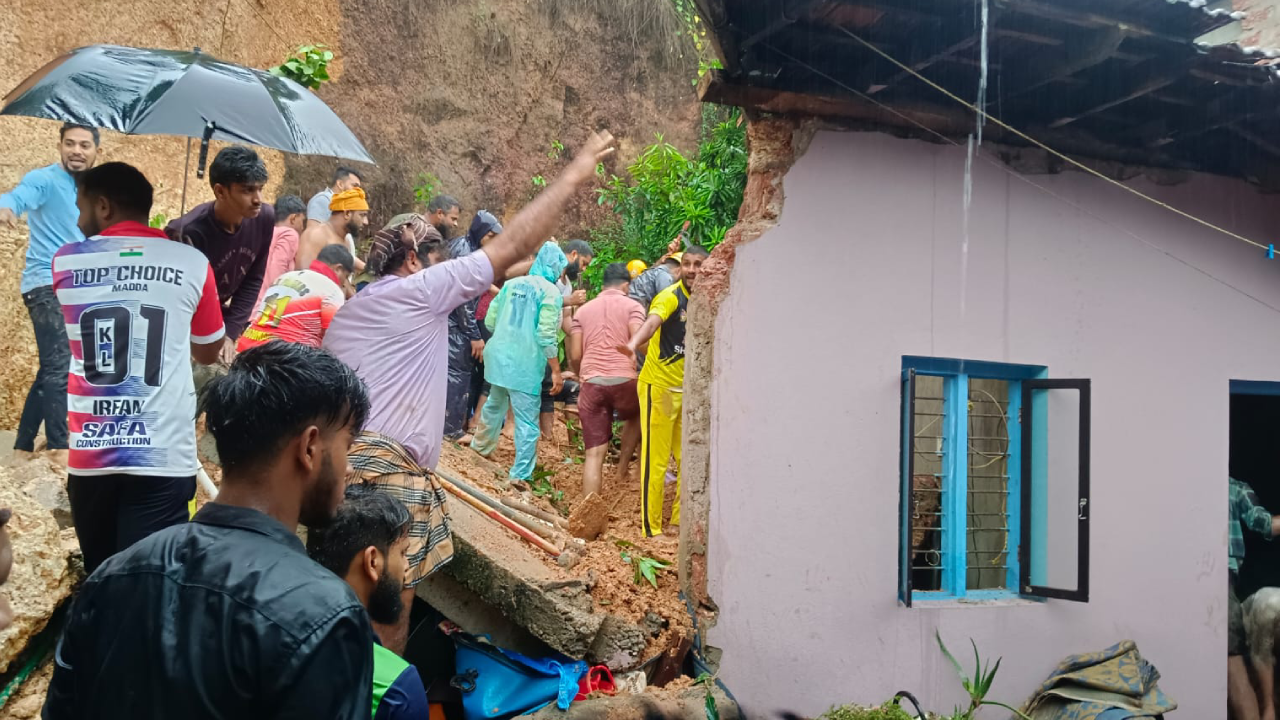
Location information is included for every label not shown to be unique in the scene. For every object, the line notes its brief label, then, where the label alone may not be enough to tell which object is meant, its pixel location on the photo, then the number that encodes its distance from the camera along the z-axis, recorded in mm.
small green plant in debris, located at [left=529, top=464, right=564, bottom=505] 8305
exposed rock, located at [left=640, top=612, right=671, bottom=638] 5074
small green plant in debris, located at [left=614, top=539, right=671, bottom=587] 5438
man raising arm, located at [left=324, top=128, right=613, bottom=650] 3980
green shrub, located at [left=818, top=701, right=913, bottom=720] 5023
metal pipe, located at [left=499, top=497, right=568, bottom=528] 6648
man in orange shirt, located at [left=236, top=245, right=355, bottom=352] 4930
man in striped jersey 3336
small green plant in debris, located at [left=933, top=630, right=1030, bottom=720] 5402
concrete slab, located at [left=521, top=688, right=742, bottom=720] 4469
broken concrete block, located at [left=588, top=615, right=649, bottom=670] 4891
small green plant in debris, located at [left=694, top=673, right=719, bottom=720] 4688
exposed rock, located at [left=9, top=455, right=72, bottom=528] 4898
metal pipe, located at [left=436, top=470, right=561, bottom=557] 5530
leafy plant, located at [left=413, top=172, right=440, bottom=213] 13438
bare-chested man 6785
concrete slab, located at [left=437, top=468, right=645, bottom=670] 4773
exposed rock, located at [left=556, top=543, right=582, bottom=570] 5324
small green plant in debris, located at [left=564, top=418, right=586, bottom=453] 10247
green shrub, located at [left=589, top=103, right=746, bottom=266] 9398
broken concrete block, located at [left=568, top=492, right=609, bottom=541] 6594
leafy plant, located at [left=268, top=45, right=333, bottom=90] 6656
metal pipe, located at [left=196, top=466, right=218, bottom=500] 4445
